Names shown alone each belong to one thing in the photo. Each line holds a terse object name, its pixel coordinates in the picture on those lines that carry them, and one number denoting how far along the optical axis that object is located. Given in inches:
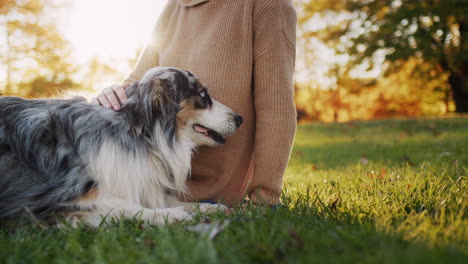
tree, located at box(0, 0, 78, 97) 552.4
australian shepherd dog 95.5
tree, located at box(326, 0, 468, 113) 656.4
